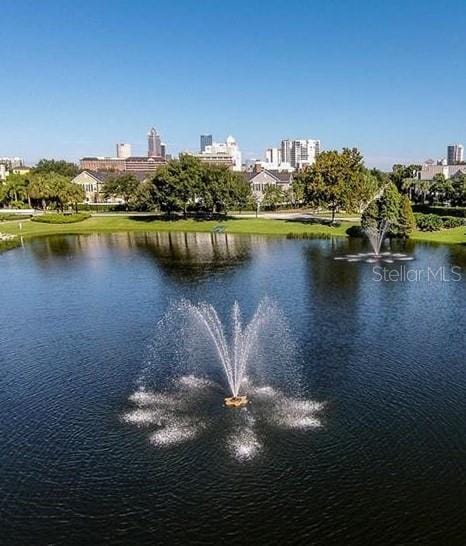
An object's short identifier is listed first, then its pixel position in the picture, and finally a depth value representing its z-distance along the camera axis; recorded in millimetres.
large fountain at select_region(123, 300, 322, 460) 22234
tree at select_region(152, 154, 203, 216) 94312
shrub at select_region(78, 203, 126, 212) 119062
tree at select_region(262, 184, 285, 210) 117562
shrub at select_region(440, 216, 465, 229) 78125
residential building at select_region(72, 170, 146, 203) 143062
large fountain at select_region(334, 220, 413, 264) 58281
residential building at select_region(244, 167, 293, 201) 142812
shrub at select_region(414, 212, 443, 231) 75750
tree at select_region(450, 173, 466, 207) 98288
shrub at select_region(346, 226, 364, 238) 74500
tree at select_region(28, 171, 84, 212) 105000
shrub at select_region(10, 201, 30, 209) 121750
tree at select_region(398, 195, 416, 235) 70562
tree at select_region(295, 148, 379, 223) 81812
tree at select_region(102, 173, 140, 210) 118500
